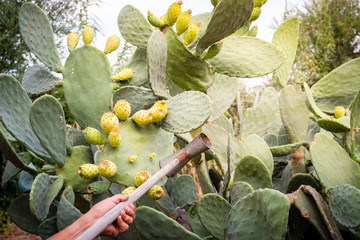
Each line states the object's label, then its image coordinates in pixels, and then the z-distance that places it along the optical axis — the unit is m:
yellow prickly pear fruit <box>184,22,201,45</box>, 0.91
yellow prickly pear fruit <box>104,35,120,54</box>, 1.00
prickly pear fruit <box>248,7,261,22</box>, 1.03
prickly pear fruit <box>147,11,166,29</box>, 0.92
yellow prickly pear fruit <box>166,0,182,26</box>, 0.89
